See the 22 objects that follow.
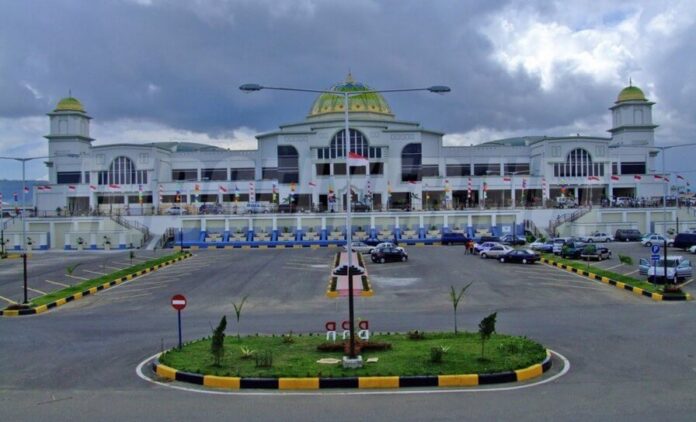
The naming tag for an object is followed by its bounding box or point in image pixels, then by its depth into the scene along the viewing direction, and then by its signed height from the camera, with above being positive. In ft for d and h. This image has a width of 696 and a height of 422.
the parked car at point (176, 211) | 218.05 +4.22
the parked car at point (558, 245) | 149.07 -4.90
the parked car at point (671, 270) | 94.48 -6.69
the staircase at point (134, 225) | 207.77 -0.38
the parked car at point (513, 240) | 179.22 -4.51
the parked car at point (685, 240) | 153.17 -3.92
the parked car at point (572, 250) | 136.67 -5.48
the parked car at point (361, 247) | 165.68 -5.89
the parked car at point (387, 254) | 138.10 -6.34
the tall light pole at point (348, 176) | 46.24 +3.56
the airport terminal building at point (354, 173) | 242.58 +19.30
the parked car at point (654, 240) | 167.63 -4.31
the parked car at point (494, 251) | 142.82 -5.98
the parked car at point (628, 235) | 190.60 -3.39
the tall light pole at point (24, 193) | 82.38 +8.12
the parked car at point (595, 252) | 131.75 -5.80
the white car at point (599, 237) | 182.50 -3.82
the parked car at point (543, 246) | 156.84 -5.41
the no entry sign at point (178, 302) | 52.46 -6.12
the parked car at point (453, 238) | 195.11 -4.26
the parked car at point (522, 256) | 132.57 -6.53
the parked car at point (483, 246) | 148.05 -5.04
